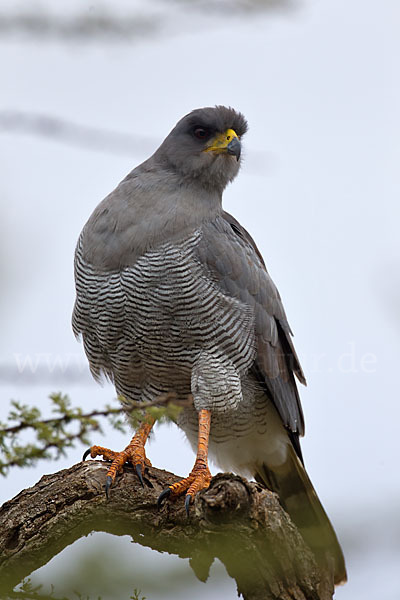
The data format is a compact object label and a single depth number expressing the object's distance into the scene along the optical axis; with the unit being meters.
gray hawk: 10.52
